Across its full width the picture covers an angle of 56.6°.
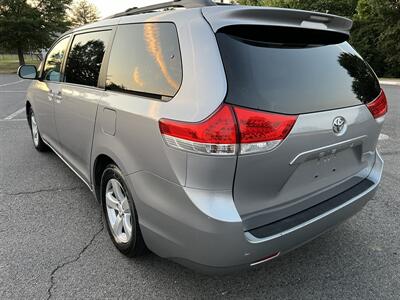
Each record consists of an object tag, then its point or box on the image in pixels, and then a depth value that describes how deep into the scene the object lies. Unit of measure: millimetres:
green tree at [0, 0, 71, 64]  29266
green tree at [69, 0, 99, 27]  55625
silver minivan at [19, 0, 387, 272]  1967
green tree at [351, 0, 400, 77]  25734
